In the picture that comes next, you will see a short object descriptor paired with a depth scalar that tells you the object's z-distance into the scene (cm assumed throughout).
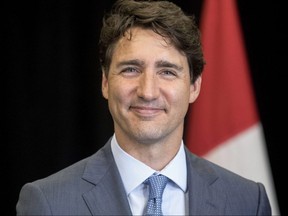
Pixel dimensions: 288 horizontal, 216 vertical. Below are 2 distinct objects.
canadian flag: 277
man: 206
